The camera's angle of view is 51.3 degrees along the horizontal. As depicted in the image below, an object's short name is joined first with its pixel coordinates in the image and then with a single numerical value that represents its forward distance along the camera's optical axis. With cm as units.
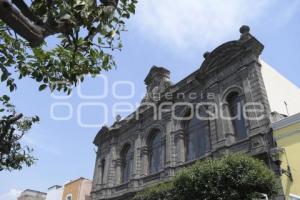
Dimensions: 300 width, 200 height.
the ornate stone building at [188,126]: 1436
